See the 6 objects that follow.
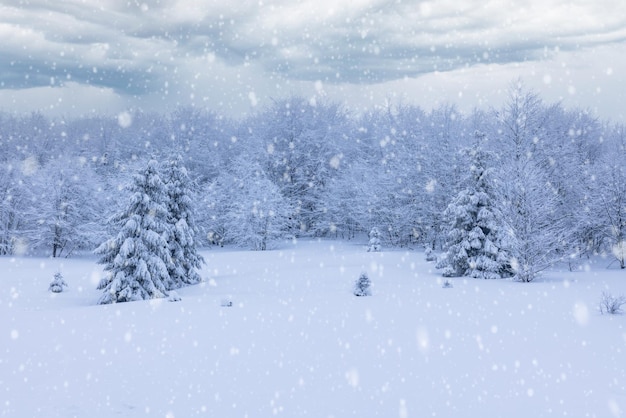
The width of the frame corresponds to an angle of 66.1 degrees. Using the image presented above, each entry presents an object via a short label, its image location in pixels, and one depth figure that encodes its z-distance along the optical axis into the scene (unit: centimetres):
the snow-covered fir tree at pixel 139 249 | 1998
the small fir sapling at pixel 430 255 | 3161
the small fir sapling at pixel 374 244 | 3853
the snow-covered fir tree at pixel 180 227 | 2459
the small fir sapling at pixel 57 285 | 2139
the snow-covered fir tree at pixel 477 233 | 2373
